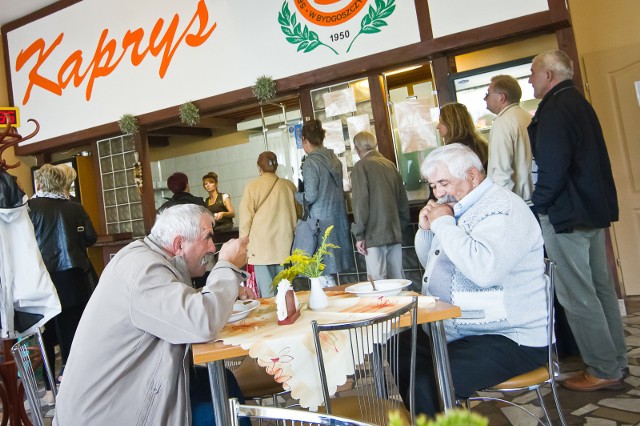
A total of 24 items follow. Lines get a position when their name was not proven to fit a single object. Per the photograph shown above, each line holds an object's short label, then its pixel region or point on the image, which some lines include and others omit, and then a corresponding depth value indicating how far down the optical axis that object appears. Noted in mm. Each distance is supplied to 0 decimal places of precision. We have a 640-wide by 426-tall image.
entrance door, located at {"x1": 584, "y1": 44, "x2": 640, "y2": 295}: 5273
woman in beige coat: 5066
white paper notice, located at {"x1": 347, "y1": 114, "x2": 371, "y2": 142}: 5551
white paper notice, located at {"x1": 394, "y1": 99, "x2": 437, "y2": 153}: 5355
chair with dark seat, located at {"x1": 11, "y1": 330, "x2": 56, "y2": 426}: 2113
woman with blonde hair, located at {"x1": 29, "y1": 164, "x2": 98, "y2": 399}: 4406
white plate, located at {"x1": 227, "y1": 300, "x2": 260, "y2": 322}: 2268
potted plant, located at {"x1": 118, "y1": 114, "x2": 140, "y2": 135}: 6781
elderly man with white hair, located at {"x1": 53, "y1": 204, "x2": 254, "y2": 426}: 1867
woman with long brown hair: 3832
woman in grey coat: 4691
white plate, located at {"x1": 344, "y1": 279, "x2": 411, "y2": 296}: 2410
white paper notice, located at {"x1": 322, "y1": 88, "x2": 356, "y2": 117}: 5605
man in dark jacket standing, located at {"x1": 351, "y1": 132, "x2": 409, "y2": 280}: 4535
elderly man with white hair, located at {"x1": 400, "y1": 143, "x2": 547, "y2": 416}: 2107
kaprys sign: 5547
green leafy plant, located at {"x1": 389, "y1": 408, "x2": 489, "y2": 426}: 522
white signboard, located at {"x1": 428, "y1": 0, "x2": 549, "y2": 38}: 4768
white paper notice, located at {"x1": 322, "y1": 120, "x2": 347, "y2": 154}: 5668
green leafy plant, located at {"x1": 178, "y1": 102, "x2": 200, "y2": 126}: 6363
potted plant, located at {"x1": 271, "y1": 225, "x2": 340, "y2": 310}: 2289
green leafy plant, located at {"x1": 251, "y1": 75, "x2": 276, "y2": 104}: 5887
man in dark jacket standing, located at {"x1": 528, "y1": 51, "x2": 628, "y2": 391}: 3045
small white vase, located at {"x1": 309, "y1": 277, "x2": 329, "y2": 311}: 2314
